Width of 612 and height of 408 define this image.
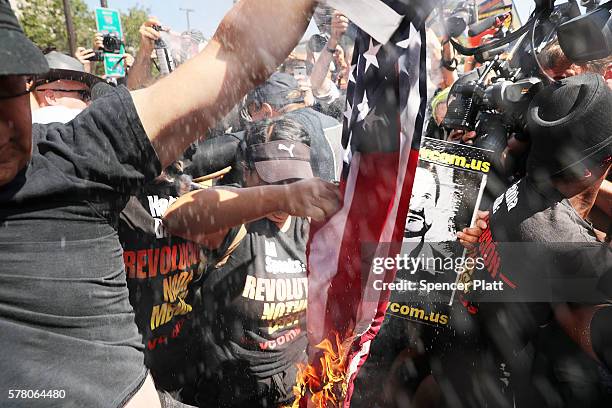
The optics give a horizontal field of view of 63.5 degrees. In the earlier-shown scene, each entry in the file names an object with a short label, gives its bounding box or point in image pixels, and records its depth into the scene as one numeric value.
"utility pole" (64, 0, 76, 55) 15.47
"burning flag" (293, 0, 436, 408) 1.25
